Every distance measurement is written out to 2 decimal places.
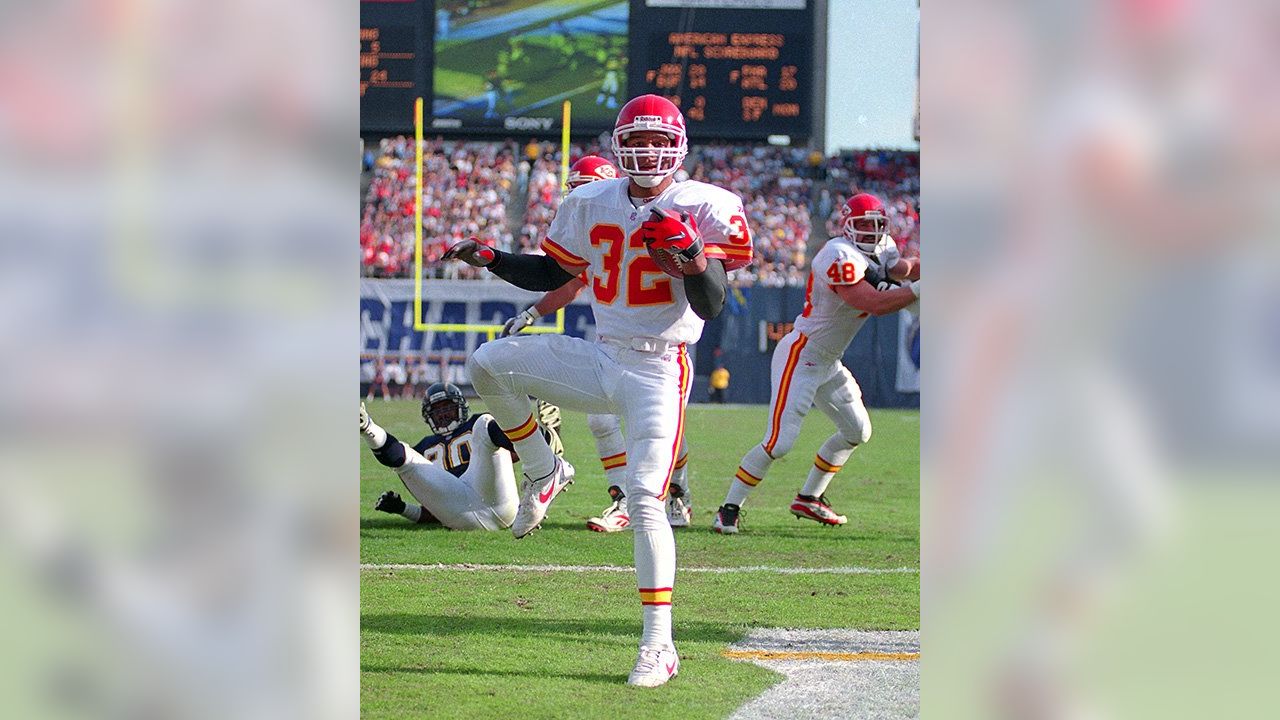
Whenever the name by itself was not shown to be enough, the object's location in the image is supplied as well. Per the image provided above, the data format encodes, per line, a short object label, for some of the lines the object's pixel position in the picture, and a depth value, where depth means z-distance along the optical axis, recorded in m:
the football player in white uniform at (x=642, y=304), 8.45
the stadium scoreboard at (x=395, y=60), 43.53
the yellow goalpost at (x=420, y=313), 36.34
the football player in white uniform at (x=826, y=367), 14.51
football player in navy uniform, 13.99
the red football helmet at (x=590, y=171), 15.62
